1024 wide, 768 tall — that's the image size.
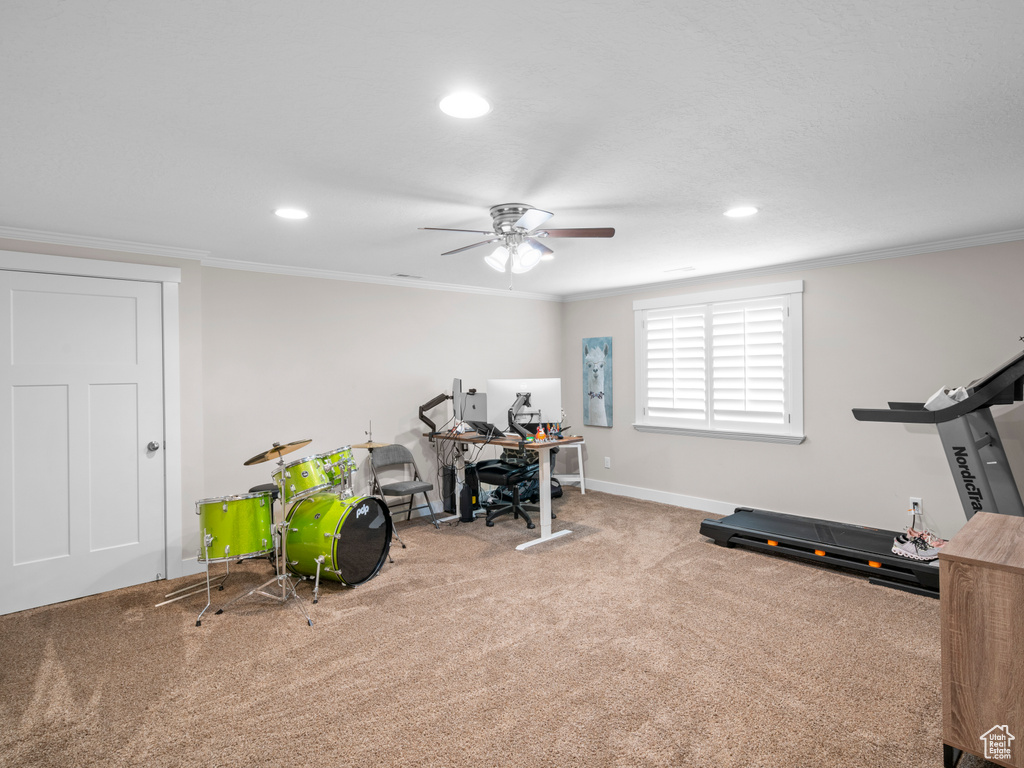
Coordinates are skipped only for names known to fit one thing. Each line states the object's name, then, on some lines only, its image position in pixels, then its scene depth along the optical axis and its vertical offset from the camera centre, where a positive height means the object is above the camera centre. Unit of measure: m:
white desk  4.43 -0.78
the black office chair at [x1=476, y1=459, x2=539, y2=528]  5.01 -0.86
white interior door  3.35 -0.29
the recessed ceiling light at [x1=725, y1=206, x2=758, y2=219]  3.08 +1.01
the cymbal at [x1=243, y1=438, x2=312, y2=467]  3.24 -0.37
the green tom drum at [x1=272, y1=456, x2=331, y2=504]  3.37 -0.57
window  4.80 +0.20
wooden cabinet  1.73 -0.89
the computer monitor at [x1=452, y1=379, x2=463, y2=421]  5.25 -0.09
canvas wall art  6.24 +0.05
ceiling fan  2.82 +0.85
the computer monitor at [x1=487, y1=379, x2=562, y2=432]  4.79 -0.12
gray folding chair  4.74 -0.80
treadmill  3.15 -0.62
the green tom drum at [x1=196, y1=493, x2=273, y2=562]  3.16 -0.82
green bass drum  3.46 -0.98
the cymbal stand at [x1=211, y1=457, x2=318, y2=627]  3.37 -1.27
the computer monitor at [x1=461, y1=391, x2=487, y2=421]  5.13 -0.17
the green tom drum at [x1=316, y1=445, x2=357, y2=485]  3.63 -0.52
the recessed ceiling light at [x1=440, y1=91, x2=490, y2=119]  1.79 +0.97
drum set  3.20 -0.88
